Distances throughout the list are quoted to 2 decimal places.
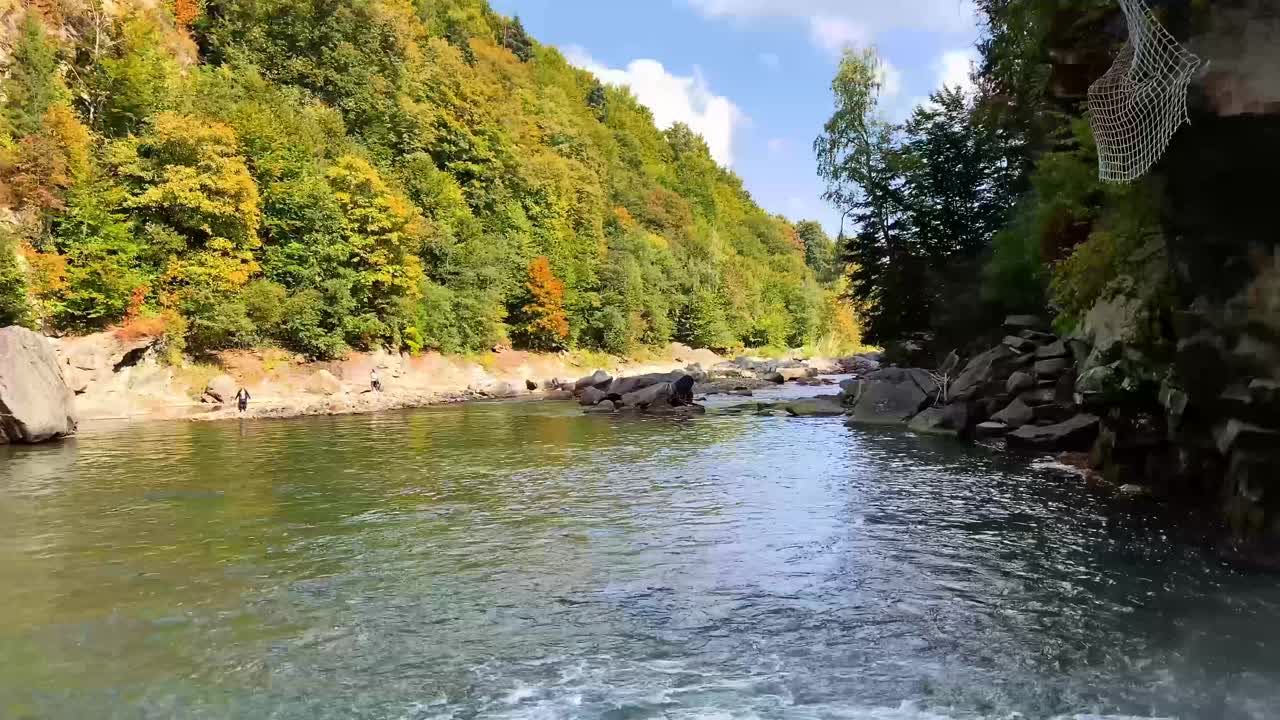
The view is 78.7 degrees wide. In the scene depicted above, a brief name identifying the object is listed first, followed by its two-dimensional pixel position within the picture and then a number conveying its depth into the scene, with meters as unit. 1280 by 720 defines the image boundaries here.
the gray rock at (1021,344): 21.47
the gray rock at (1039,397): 19.38
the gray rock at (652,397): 32.25
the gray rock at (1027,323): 22.67
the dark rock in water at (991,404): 21.30
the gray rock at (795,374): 55.57
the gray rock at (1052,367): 19.23
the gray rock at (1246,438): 9.11
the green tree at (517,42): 113.50
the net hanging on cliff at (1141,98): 8.18
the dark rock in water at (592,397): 34.72
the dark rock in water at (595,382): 37.97
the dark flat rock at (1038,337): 21.44
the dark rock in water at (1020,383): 20.19
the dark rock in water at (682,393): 32.38
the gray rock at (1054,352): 19.50
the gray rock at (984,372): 21.80
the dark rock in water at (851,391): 32.31
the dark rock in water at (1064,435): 17.84
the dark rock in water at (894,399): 25.92
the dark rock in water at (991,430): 20.39
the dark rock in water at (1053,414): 18.92
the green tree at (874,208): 34.59
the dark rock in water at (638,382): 34.56
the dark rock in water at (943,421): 21.77
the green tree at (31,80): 34.12
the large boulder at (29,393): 22.50
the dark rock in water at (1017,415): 19.70
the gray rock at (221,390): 33.88
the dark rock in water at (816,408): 29.69
